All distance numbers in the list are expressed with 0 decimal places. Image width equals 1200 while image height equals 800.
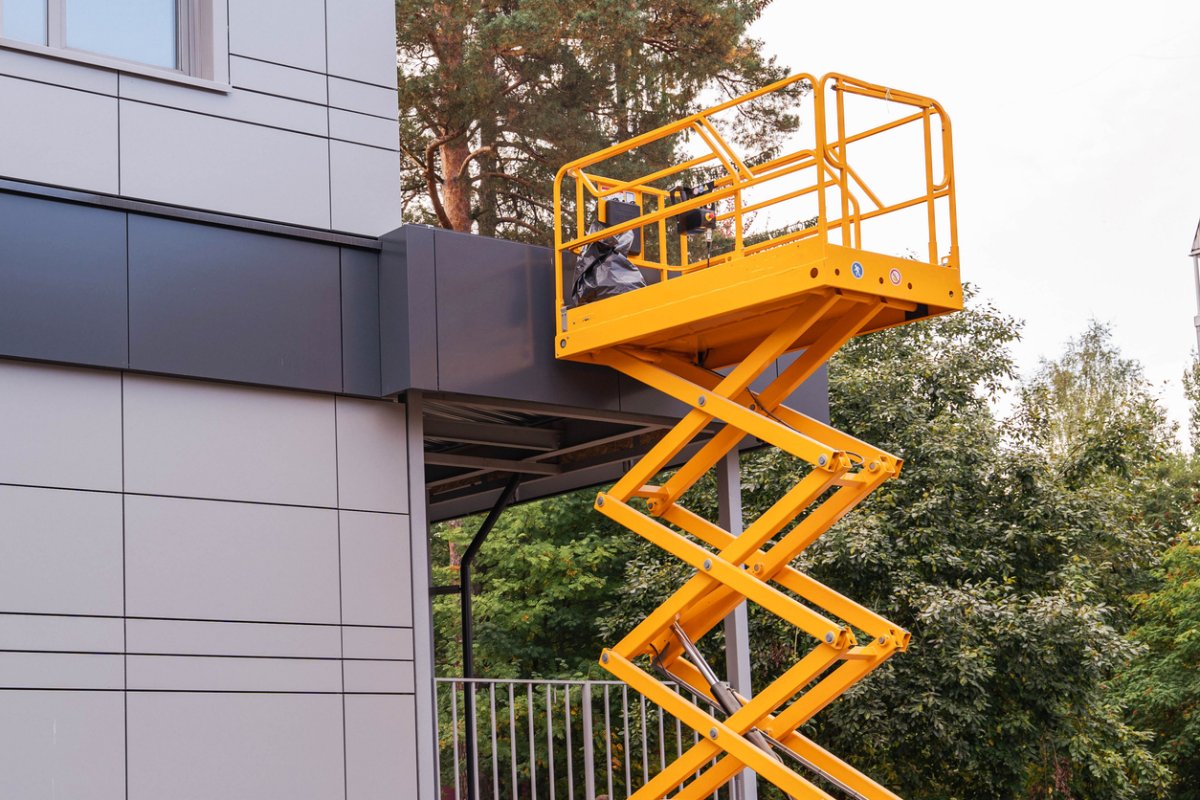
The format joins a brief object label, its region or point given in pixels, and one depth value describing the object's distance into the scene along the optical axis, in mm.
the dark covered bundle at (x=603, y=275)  7746
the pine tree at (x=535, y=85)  20875
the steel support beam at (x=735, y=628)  8531
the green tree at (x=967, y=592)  16797
